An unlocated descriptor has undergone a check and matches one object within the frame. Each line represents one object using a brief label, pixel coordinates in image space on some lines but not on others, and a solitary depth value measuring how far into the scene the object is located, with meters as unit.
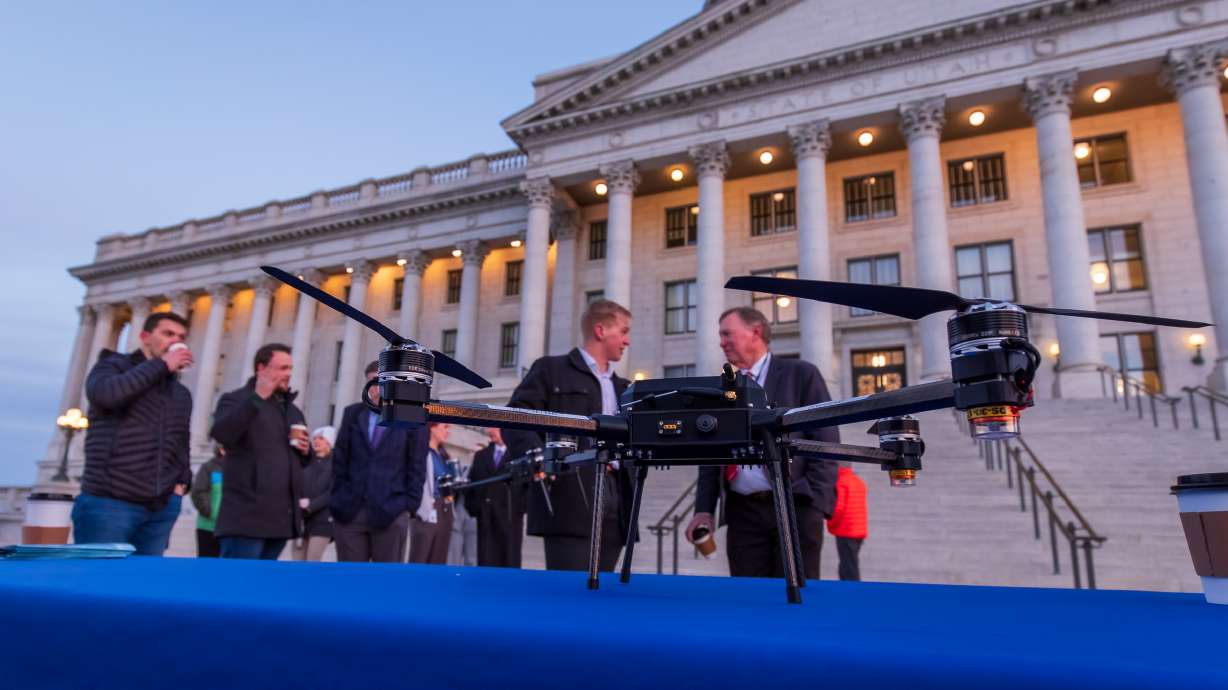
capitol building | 22.30
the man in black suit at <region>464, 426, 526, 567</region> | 9.04
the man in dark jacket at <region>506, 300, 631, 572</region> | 4.87
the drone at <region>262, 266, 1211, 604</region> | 1.43
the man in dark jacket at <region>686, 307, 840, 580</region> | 4.64
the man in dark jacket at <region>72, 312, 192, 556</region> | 5.22
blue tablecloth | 0.88
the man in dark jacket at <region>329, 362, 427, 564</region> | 6.21
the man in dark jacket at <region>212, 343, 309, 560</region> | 5.86
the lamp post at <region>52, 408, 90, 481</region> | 27.65
